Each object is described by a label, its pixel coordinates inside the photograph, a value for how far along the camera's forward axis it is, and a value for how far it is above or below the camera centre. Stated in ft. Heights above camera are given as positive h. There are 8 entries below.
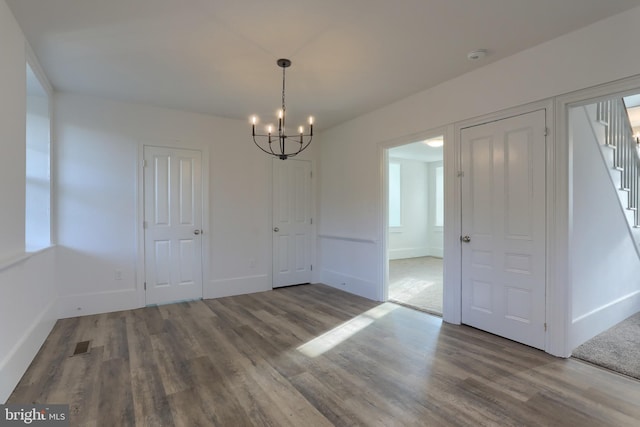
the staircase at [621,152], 10.62 +2.22
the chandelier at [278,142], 16.71 +3.86
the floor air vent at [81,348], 9.27 -4.06
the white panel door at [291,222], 17.19 -0.50
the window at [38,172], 11.37 +1.53
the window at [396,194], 27.37 +1.63
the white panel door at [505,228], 9.27 -0.48
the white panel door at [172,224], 14.02 -0.50
